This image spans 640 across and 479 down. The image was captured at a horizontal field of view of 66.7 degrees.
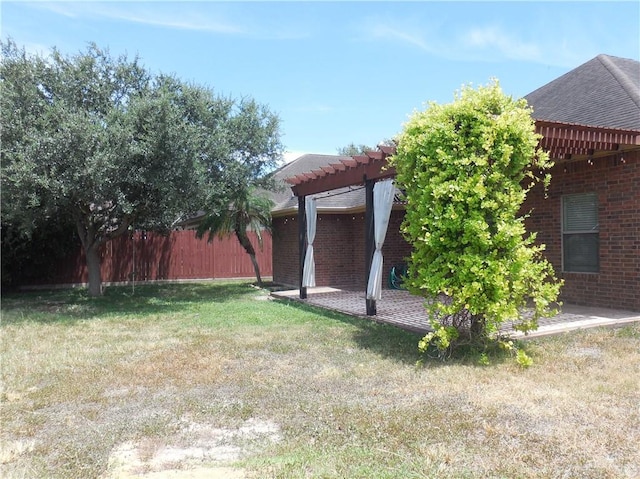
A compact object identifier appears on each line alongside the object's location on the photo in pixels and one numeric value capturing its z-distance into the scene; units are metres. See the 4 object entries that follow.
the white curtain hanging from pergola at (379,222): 8.46
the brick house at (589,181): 7.72
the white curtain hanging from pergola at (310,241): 11.50
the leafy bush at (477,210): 5.53
